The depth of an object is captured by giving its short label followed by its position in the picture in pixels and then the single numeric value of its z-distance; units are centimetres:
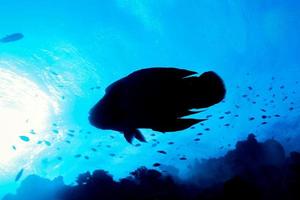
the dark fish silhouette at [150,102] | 105
